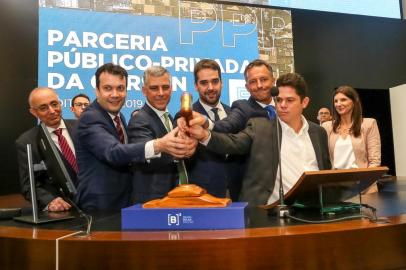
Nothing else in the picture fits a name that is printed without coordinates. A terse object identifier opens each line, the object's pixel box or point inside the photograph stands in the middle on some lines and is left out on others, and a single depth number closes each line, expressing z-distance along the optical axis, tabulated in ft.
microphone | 4.52
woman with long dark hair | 8.78
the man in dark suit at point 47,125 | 7.34
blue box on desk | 3.93
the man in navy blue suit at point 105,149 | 5.97
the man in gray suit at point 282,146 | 5.94
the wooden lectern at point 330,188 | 4.12
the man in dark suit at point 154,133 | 6.16
